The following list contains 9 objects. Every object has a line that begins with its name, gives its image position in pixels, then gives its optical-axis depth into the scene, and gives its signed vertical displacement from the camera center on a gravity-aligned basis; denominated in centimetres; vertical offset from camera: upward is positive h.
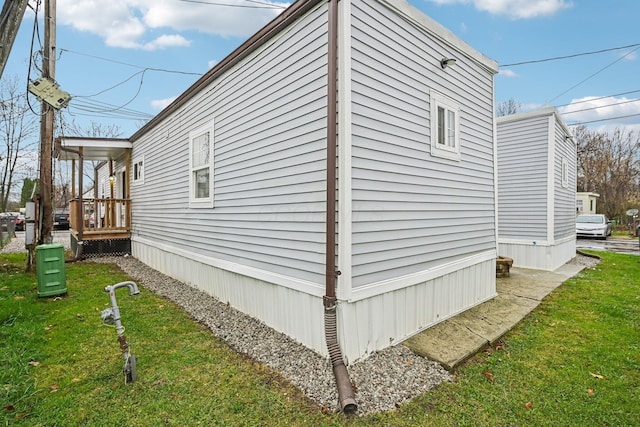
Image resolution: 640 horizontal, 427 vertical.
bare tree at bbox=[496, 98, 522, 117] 2956 +949
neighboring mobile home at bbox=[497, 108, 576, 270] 817 +53
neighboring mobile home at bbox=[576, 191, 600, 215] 2488 +58
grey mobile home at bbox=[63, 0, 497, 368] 325 +42
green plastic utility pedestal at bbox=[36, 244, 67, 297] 538 -106
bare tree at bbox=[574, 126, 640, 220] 2716 +375
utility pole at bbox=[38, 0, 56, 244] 713 +143
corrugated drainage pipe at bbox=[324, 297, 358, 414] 256 -141
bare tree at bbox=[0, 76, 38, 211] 1584 +333
